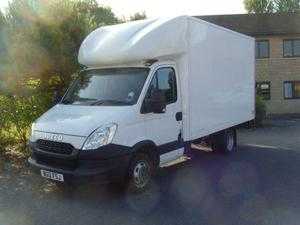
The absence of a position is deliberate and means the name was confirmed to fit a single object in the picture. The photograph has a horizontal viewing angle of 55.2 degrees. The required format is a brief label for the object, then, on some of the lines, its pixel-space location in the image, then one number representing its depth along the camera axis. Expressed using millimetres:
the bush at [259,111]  13995
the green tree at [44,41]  6757
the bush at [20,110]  7116
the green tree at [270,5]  40305
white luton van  4490
